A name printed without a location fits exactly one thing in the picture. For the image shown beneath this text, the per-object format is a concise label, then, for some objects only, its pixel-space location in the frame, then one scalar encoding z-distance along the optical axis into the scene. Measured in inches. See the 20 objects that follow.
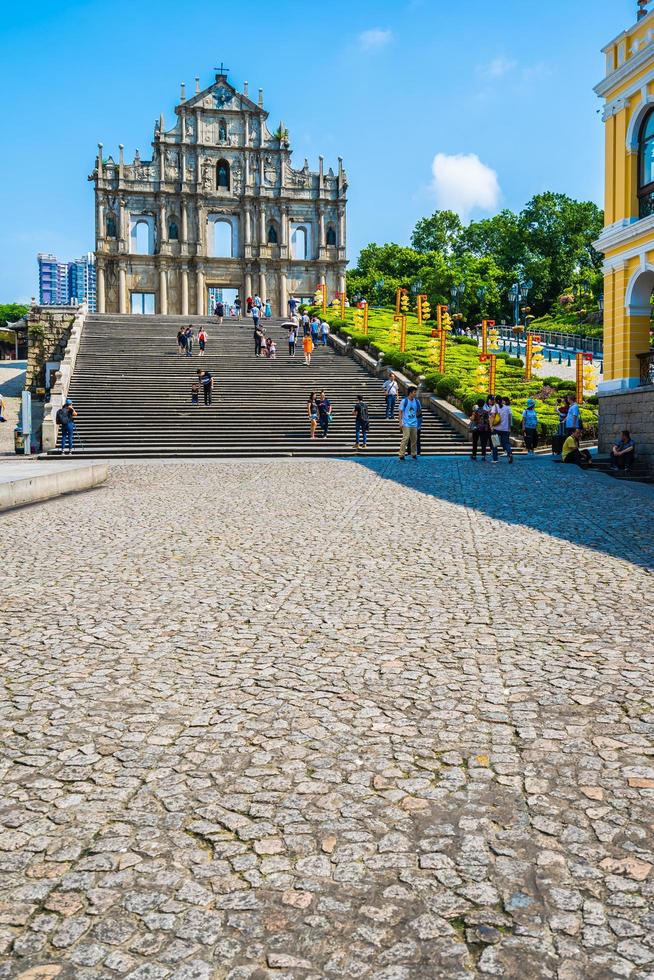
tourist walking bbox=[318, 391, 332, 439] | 944.9
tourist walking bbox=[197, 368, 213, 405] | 1064.2
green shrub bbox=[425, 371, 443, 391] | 1139.9
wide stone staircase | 933.8
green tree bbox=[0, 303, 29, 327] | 4279.0
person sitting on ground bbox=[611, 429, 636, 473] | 716.7
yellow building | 767.1
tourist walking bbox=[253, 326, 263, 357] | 1437.0
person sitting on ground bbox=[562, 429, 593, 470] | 753.0
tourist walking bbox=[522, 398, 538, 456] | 888.3
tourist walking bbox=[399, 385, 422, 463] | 788.6
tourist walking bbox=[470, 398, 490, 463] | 807.1
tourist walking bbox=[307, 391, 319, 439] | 946.4
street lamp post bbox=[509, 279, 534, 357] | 1592.0
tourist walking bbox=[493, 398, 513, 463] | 810.8
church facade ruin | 2593.5
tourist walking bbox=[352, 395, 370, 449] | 901.2
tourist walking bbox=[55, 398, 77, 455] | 874.1
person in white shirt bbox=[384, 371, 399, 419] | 1048.8
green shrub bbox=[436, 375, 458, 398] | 1091.9
